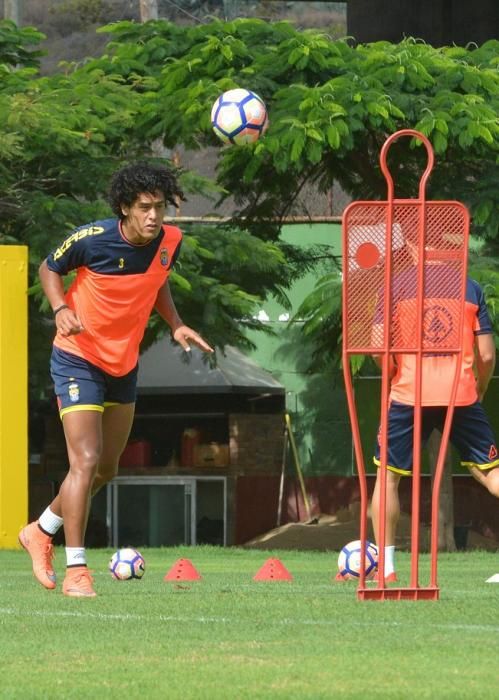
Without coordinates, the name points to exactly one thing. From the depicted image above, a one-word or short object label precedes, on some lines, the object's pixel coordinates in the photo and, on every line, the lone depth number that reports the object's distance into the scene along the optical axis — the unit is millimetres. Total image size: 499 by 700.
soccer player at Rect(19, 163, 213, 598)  16594
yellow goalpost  33937
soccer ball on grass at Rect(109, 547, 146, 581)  19891
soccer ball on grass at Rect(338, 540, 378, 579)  18984
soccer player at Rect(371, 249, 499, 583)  18766
